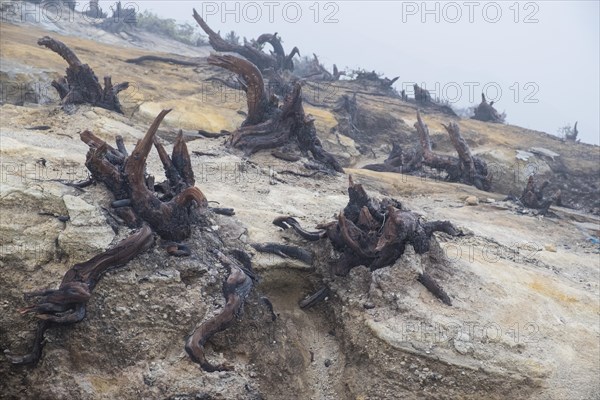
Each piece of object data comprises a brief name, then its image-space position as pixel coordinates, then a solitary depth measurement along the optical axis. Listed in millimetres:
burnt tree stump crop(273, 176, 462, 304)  5484
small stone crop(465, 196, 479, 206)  10391
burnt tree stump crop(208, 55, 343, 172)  9641
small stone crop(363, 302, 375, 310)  5215
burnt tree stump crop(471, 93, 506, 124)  21875
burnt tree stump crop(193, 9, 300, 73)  16422
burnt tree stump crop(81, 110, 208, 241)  5043
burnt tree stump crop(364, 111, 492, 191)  12688
